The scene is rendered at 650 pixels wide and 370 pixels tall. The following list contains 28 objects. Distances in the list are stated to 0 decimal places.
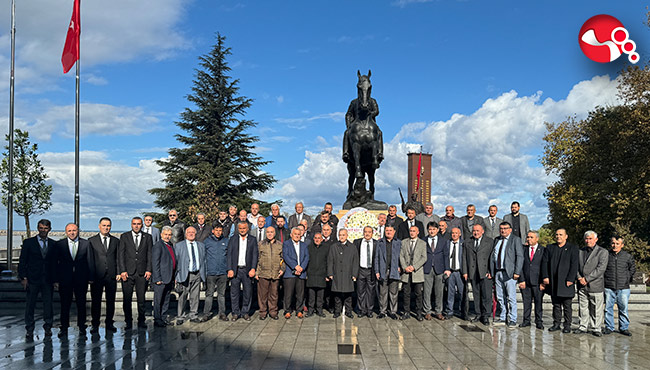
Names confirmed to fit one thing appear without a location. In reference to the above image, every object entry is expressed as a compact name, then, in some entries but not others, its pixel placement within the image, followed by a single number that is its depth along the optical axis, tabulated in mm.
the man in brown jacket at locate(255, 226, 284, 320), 9812
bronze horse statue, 13597
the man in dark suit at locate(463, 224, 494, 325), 9578
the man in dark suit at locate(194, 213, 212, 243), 10656
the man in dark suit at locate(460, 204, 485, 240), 10859
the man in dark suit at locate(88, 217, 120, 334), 8820
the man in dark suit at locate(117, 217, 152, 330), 9000
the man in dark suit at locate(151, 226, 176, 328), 9188
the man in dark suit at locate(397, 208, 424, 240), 10609
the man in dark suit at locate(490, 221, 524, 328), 9375
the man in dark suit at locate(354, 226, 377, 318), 10156
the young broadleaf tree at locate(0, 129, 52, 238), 21562
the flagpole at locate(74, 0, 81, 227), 14820
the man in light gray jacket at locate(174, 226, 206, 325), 9469
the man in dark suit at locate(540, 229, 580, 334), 8961
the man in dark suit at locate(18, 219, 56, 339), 8352
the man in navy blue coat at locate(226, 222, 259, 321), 9805
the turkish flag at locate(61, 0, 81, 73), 16016
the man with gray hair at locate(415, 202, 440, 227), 11172
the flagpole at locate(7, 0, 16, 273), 15062
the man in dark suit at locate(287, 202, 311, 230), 11344
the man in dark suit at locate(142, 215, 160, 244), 9984
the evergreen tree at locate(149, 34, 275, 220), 29125
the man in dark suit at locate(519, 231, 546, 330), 9328
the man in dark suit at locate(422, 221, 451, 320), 9891
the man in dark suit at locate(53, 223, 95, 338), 8578
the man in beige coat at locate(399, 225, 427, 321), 9852
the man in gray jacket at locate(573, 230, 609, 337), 8867
